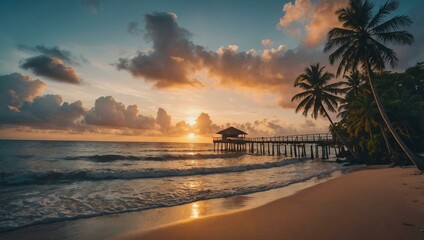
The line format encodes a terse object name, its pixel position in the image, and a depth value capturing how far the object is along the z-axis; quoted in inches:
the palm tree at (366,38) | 641.0
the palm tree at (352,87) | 1184.5
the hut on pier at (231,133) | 2116.1
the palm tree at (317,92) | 1134.4
